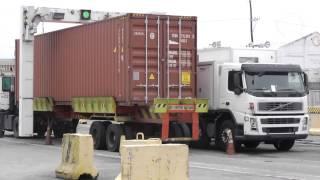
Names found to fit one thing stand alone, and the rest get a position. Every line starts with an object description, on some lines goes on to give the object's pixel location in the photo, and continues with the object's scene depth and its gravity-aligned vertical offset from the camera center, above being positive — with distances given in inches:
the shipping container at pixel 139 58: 733.9 +46.1
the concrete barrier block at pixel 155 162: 381.1 -39.2
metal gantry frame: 904.3 +72.2
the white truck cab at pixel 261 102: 732.7 -7.0
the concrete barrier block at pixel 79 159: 489.7 -47.3
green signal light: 942.6 +120.7
